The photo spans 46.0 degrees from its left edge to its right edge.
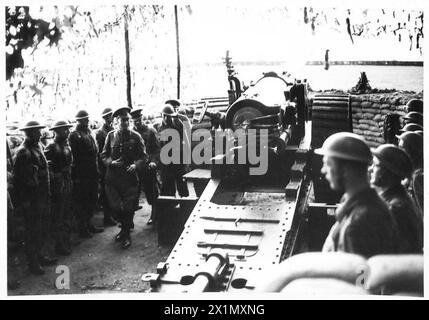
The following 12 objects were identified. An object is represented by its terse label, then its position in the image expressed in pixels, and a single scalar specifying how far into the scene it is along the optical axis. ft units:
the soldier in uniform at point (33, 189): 16.20
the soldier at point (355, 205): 9.79
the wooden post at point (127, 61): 19.28
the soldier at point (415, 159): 13.82
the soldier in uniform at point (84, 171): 19.39
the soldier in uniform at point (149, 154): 21.09
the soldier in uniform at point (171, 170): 21.10
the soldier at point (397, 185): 11.14
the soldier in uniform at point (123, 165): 19.36
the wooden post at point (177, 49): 21.70
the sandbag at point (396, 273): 10.93
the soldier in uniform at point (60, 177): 17.93
